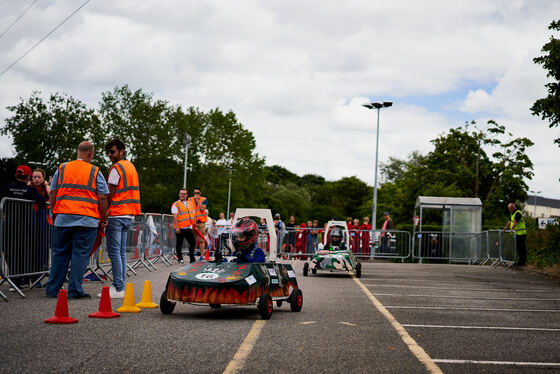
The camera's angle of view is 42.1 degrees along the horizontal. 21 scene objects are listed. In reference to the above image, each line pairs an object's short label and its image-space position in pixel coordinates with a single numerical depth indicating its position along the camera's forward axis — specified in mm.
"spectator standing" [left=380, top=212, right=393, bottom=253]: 31581
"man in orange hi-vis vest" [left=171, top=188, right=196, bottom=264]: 20672
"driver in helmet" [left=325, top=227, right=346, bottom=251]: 19234
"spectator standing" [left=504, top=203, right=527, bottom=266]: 23469
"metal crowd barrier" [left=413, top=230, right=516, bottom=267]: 29656
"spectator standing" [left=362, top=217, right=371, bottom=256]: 31189
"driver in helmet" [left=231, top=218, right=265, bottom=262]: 9820
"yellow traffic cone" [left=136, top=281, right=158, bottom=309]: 9898
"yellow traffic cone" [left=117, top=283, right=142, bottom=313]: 9242
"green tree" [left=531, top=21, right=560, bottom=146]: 18922
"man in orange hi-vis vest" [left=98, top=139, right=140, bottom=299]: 11109
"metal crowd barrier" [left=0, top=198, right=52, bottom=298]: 10906
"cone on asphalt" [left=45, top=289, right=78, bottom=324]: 7898
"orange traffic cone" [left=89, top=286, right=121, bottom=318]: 8570
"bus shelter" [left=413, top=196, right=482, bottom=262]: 31250
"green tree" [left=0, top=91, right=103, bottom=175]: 60850
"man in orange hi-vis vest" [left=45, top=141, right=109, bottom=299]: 10562
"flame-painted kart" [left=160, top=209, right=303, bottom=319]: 8883
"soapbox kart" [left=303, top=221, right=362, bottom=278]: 18312
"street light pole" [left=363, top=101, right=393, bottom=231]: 43125
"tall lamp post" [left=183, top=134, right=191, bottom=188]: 45531
